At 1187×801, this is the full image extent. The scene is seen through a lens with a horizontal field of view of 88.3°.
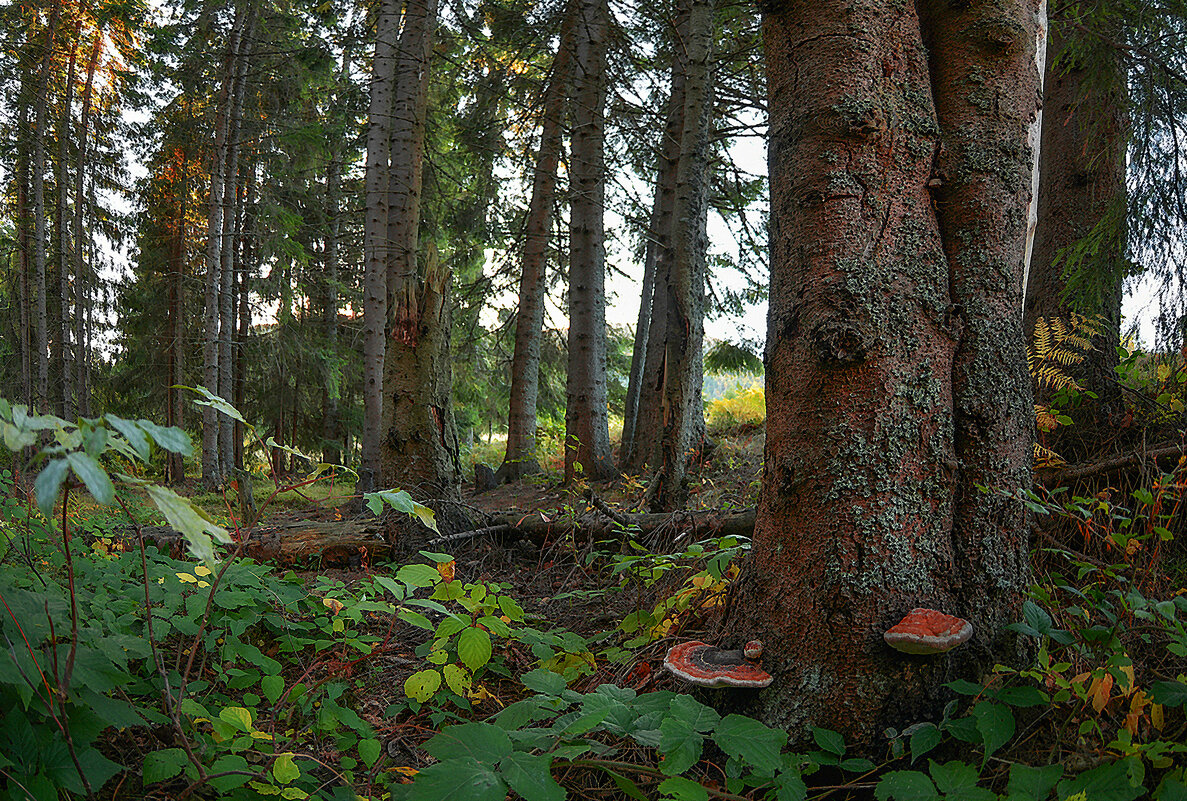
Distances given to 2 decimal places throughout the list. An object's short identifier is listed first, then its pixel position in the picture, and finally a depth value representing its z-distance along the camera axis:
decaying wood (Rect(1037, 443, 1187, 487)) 2.85
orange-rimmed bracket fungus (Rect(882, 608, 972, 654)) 1.58
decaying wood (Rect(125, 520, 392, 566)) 4.12
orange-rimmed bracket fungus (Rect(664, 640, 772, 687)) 1.70
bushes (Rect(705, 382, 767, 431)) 10.70
